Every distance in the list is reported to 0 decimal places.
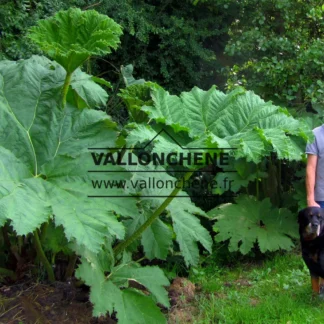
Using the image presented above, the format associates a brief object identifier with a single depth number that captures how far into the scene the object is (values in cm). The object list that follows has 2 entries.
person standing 364
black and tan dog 319
